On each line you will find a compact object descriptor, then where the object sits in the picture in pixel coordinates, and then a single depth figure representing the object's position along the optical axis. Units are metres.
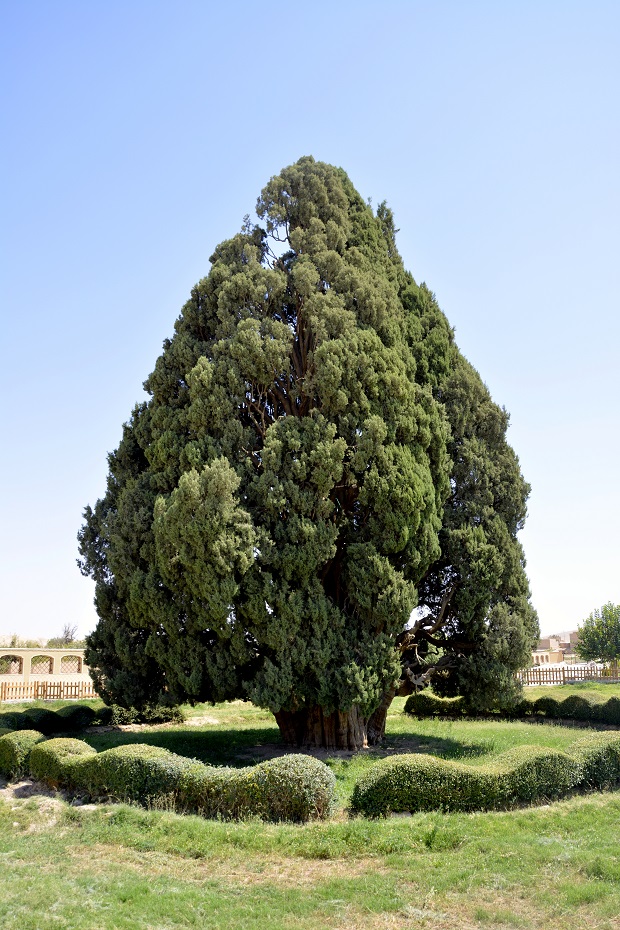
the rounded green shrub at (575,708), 22.82
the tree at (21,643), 45.22
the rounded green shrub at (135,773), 10.32
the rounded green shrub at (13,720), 16.72
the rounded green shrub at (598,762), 11.35
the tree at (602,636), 43.56
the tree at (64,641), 48.66
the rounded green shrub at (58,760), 11.38
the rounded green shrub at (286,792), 9.62
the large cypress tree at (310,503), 13.98
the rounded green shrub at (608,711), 22.08
